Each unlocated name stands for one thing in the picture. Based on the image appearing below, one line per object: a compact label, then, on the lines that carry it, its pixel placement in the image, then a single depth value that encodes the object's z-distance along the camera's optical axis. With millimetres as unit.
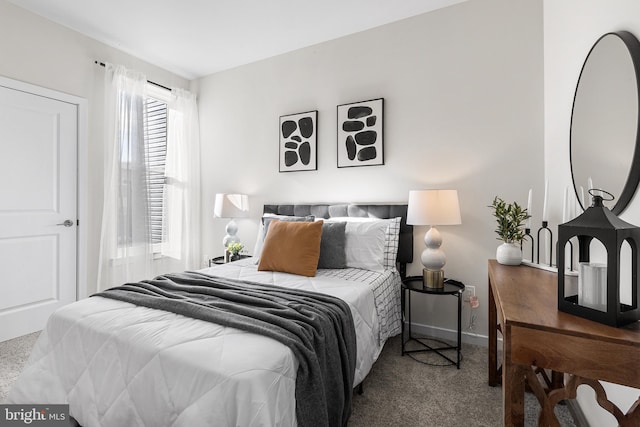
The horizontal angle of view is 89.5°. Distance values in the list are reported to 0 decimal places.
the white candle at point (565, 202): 1723
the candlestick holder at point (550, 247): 2005
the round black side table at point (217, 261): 3531
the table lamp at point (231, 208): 3484
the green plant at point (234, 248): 3338
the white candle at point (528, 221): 2091
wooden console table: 830
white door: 2701
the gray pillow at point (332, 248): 2537
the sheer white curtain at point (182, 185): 3926
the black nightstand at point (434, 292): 2279
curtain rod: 3680
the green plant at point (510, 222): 2028
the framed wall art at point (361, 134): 2992
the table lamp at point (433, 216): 2383
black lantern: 900
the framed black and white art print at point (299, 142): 3350
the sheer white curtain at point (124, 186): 3289
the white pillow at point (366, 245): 2549
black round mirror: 1158
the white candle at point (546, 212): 1932
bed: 1084
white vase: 1885
